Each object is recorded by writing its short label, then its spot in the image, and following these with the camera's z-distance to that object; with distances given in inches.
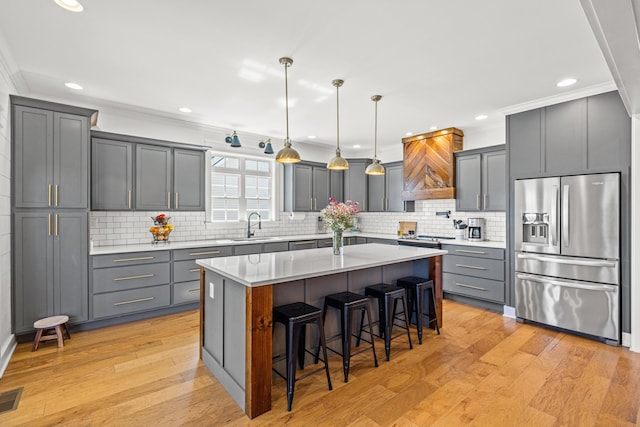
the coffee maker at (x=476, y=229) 189.8
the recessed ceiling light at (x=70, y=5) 80.0
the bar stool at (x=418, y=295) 126.9
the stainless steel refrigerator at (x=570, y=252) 126.4
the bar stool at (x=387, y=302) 112.5
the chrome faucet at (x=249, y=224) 210.8
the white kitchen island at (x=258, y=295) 82.9
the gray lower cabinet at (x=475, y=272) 163.6
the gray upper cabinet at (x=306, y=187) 228.8
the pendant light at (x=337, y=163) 131.0
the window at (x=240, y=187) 204.7
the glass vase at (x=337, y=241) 126.5
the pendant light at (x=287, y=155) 115.3
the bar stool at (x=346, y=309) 99.2
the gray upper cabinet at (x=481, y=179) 176.1
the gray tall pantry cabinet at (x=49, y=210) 122.4
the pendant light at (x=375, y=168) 146.5
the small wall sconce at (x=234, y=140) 191.0
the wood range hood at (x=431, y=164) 198.2
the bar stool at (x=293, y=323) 85.0
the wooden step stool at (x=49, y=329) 118.5
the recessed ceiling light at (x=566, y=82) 124.8
